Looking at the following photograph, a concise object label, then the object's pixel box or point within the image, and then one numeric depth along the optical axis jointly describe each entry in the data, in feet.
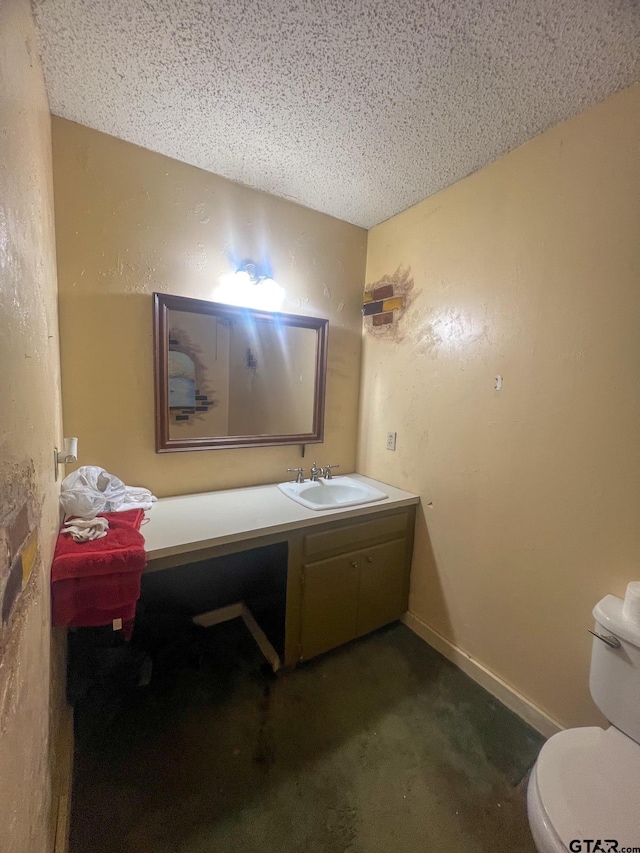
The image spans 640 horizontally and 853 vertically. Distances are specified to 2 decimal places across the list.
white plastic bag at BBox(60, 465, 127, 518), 4.21
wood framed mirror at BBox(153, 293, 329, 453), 5.38
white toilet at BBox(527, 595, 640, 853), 2.54
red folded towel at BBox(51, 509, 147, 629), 3.50
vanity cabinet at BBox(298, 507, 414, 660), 5.24
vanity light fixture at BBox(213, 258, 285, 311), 5.75
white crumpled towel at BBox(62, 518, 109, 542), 3.90
